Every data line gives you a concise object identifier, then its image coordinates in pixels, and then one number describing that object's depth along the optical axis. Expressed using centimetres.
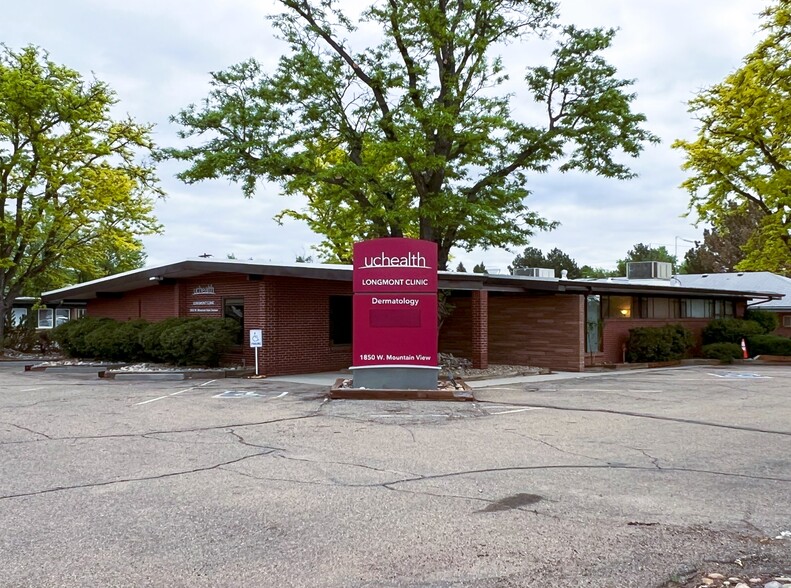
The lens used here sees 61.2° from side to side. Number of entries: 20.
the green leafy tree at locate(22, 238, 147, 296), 3250
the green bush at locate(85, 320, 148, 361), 2111
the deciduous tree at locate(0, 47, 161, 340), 2777
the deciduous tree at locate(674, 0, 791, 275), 2419
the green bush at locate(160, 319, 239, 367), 1864
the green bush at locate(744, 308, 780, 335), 3005
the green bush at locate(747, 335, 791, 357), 2688
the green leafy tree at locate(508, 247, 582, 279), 7662
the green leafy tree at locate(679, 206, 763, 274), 5538
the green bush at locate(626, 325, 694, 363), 2355
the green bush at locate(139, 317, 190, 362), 1977
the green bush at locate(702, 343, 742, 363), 2566
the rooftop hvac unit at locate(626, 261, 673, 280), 3484
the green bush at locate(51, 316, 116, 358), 2308
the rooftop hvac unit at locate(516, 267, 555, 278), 3161
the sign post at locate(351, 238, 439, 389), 1408
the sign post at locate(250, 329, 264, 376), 1734
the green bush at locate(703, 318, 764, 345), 2697
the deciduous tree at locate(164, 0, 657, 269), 2077
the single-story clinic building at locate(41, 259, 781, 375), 1902
